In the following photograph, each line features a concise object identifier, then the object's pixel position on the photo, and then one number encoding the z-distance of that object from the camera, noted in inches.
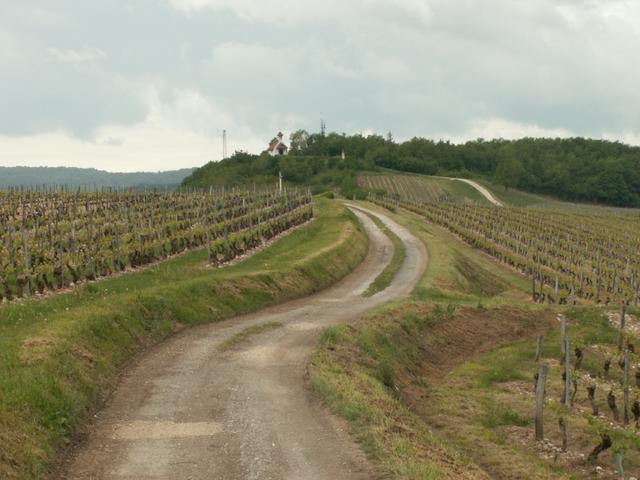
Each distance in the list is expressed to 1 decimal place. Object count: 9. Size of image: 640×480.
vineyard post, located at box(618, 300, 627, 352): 1425.0
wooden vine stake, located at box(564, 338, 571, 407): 1052.3
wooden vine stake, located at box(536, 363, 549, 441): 874.8
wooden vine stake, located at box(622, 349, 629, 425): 971.3
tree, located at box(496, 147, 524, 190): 7175.2
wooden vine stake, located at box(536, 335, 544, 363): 1237.0
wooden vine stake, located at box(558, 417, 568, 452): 865.5
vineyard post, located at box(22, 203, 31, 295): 1266.0
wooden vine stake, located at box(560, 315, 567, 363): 1300.1
